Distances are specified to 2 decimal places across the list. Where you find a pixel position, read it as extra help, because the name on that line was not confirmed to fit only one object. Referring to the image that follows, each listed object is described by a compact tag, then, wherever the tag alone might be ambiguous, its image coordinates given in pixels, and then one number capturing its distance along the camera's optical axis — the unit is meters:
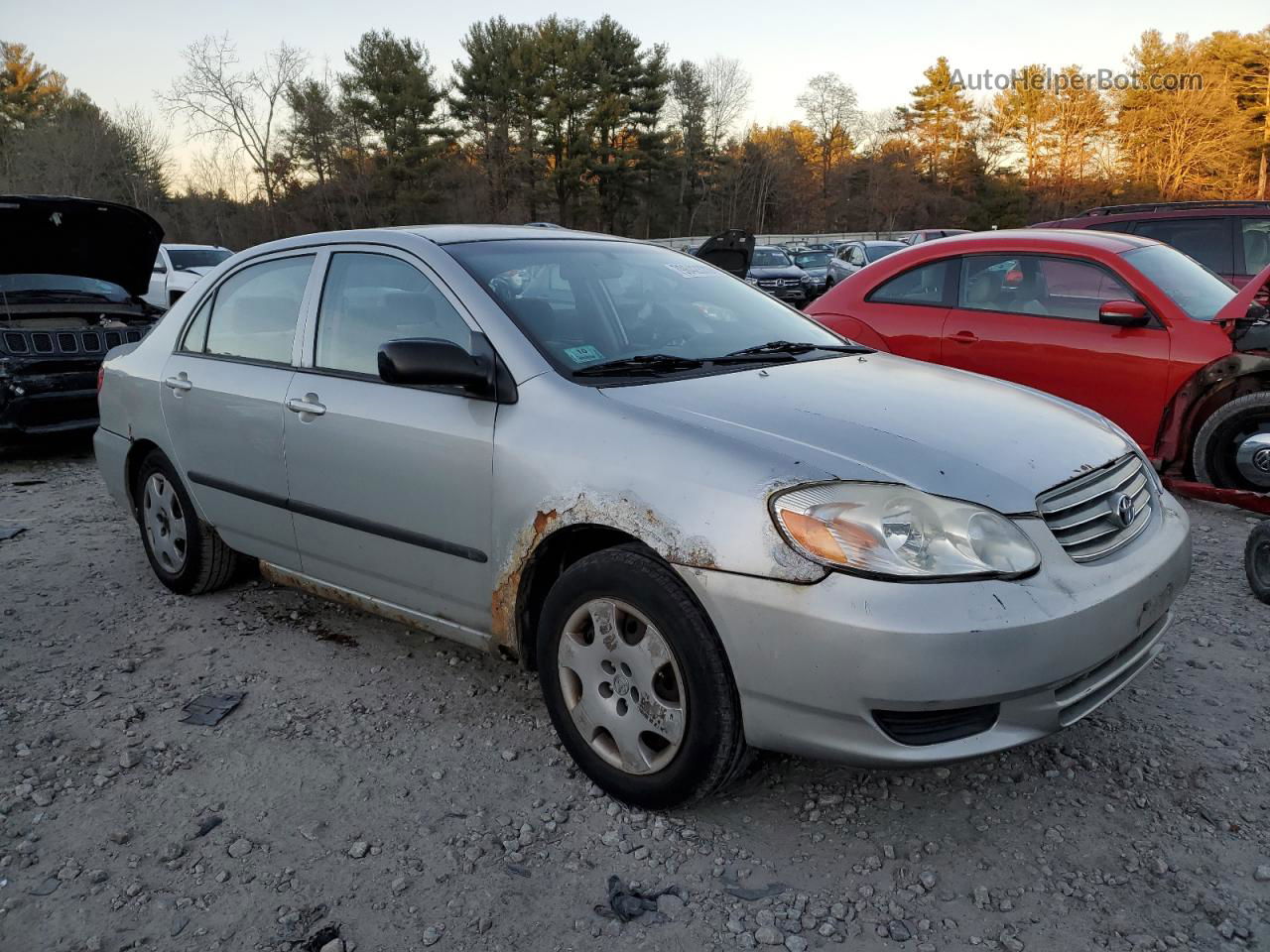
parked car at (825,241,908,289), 20.11
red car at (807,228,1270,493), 4.93
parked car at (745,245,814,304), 20.36
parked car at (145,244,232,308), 14.73
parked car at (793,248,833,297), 22.16
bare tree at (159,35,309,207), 36.94
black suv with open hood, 6.33
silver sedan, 2.05
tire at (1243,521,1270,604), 3.75
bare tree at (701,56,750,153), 57.41
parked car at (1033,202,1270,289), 7.86
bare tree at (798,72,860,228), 68.50
